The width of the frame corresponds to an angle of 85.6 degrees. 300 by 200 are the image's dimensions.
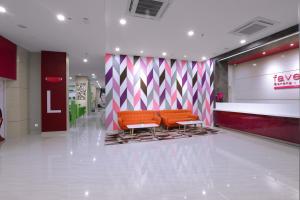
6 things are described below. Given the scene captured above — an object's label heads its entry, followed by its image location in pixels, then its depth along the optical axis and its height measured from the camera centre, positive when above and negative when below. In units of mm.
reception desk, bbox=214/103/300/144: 4383 -662
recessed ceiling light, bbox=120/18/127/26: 3947 +1947
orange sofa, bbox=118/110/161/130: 6085 -722
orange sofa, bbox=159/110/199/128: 6562 -726
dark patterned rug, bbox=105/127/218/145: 5074 -1242
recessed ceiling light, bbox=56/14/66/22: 3609 +1891
